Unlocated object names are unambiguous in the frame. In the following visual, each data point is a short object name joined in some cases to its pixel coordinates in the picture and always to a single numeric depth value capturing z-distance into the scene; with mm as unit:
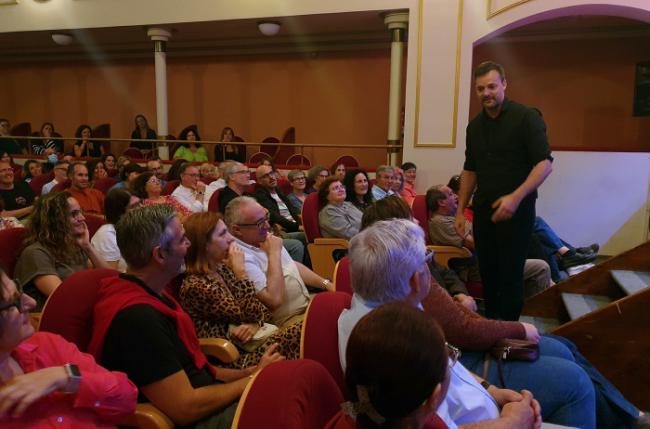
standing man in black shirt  2316
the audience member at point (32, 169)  6246
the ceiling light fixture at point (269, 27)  6805
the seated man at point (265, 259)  2055
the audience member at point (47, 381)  932
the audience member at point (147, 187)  3803
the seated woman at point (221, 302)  1734
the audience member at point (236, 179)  4125
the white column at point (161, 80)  7328
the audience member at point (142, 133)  8962
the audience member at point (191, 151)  8094
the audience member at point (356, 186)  4148
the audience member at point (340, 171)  5626
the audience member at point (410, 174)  5934
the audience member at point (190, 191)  4418
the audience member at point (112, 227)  2504
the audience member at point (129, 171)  4649
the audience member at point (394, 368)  737
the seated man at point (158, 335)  1252
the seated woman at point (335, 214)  3617
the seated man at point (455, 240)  3291
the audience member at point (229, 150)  8258
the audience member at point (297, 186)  5061
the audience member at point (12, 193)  4299
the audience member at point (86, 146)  8586
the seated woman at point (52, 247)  2020
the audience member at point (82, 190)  4051
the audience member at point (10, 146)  8500
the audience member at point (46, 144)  8961
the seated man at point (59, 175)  5196
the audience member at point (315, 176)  5359
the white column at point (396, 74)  6241
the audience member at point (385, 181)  4953
